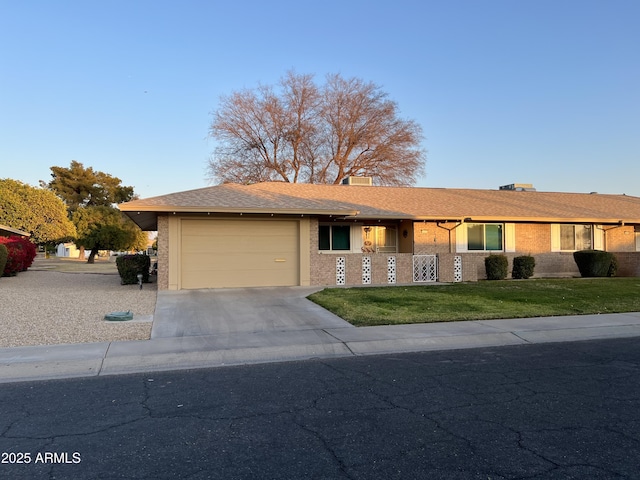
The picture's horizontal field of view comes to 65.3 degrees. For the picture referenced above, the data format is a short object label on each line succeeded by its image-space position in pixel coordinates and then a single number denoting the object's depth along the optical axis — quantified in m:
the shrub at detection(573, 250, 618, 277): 22.20
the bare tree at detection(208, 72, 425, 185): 41.16
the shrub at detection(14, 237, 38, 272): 26.75
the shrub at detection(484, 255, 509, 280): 21.05
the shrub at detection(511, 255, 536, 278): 21.59
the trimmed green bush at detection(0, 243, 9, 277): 20.56
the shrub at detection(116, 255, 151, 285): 18.91
